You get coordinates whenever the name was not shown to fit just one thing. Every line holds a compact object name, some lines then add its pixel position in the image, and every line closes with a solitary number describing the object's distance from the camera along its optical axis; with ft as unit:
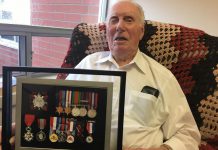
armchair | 3.76
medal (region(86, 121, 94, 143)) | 2.48
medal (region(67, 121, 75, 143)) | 2.49
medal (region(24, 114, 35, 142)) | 2.51
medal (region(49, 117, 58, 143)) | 2.49
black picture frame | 2.47
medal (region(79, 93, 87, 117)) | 2.48
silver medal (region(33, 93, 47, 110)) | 2.50
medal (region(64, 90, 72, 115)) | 2.48
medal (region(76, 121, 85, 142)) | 2.48
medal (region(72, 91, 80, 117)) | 2.48
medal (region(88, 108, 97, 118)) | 2.49
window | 5.32
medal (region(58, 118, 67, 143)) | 2.49
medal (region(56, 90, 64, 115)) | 2.50
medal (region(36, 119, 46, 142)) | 2.50
